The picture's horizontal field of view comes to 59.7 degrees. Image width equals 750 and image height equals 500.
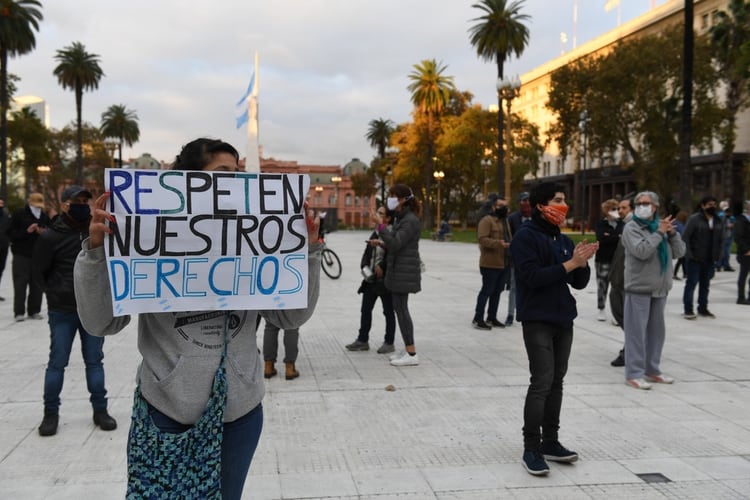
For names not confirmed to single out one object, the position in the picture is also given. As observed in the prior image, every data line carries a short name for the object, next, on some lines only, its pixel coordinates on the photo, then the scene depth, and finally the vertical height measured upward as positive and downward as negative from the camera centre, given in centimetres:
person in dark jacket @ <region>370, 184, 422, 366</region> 725 -41
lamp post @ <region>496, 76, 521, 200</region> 2712 +563
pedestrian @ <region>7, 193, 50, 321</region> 996 -42
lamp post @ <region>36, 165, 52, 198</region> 6236 +401
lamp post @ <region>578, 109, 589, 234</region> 4232 +677
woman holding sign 216 -56
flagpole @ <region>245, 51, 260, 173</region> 2540 +370
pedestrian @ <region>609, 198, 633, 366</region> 749 -76
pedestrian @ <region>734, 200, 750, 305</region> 1292 -42
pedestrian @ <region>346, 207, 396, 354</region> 779 -86
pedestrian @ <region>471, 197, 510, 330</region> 987 -52
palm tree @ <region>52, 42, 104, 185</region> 5553 +1273
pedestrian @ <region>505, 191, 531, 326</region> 1012 +1
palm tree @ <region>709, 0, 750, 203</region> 2834 +886
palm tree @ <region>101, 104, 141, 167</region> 7881 +1149
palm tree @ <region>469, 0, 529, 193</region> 4269 +1263
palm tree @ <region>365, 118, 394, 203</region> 9425 +1272
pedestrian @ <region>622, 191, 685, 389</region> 644 -59
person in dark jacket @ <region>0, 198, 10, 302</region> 1132 -18
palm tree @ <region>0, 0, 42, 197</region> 3550 +1066
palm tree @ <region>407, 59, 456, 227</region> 6006 +1189
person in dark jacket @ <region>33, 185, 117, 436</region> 491 -48
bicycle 1748 -123
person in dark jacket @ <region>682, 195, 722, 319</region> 1127 -51
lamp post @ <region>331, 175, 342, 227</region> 12695 +500
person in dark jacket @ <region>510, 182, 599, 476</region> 430 -54
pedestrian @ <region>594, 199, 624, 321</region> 922 -15
